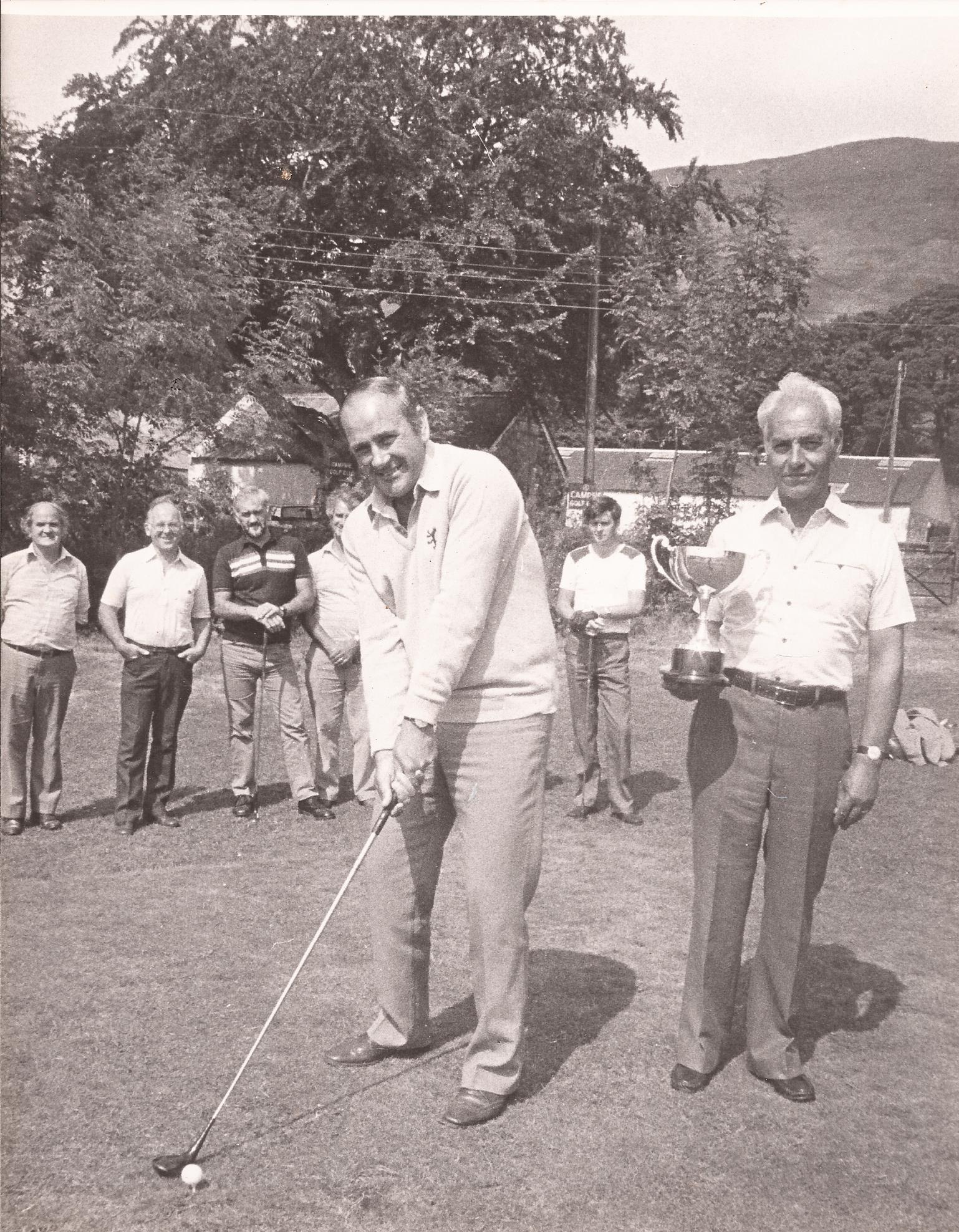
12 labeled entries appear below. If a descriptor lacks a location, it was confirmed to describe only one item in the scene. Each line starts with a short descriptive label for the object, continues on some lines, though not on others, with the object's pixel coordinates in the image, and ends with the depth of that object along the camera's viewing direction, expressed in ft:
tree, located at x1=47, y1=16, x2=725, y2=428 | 75.56
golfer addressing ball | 12.33
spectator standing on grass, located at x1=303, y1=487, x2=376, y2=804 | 26.55
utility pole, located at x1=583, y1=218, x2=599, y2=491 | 88.74
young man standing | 26.81
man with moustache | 26.16
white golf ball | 10.82
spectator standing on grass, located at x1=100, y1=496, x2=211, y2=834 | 25.09
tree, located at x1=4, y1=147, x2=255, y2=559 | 54.49
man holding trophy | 13.07
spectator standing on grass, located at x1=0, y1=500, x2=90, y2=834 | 24.30
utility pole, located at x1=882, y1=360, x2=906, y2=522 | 132.32
